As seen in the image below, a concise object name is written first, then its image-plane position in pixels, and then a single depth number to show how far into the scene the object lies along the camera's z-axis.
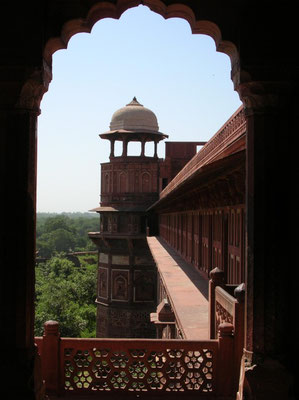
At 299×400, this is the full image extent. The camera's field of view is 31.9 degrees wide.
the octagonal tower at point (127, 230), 27.28
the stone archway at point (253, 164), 3.64
